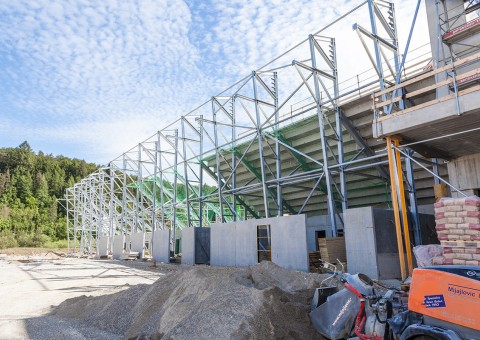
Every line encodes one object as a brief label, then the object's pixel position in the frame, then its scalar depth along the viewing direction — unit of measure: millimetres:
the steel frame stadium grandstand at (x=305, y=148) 14703
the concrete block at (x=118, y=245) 32750
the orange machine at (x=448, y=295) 3904
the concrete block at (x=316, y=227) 20258
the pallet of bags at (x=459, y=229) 7730
